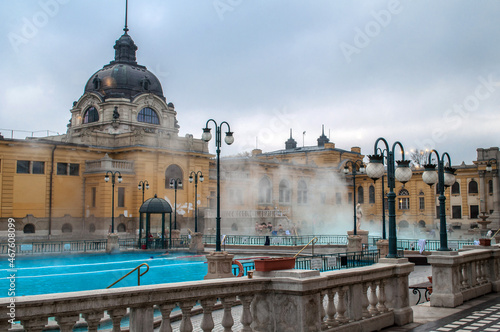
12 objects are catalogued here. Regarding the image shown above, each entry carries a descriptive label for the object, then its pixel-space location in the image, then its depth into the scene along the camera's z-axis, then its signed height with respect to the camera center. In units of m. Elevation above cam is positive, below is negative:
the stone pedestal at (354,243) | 28.23 -1.34
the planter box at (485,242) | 13.06 -0.62
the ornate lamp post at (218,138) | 19.10 +3.16
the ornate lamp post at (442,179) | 12.05 +1.01
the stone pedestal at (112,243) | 31.19 -1.37
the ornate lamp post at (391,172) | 10.30 +1.04
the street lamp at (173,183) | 47.18 +3.41
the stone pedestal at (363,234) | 32.50 -0.98
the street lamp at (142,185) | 42.76 +3.00
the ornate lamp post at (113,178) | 35.97 +3.07
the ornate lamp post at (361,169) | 27.89 +2.81
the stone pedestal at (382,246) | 24.89 -1.34
